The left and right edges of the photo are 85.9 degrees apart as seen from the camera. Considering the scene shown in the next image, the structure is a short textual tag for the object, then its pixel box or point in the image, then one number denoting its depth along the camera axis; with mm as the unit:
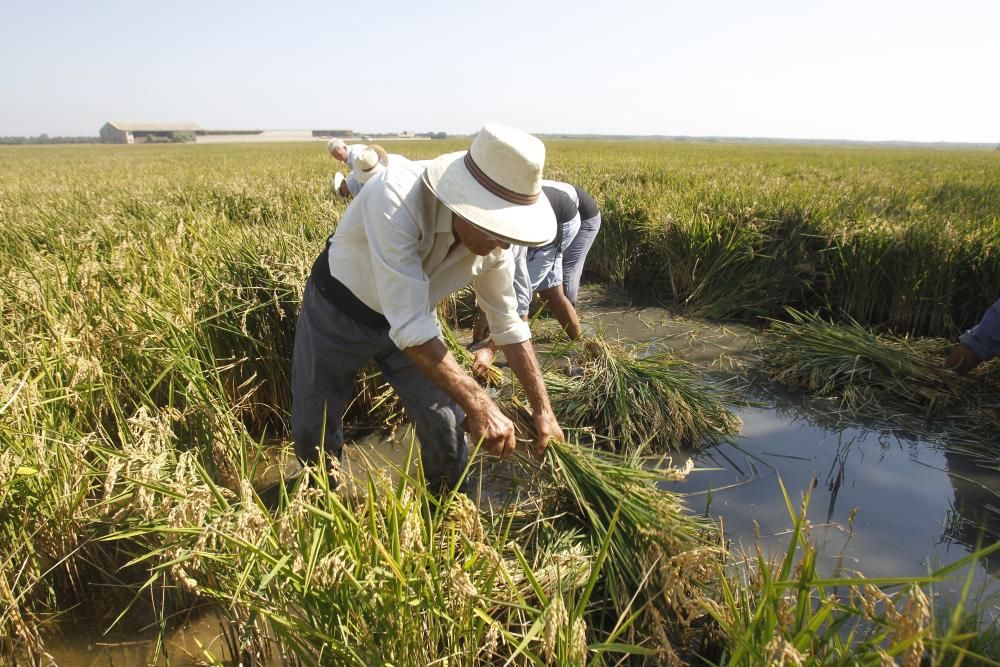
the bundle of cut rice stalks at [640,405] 2721
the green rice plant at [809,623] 843
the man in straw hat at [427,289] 1586
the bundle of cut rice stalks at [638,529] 1483
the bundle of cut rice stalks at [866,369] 3072
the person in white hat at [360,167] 3701
